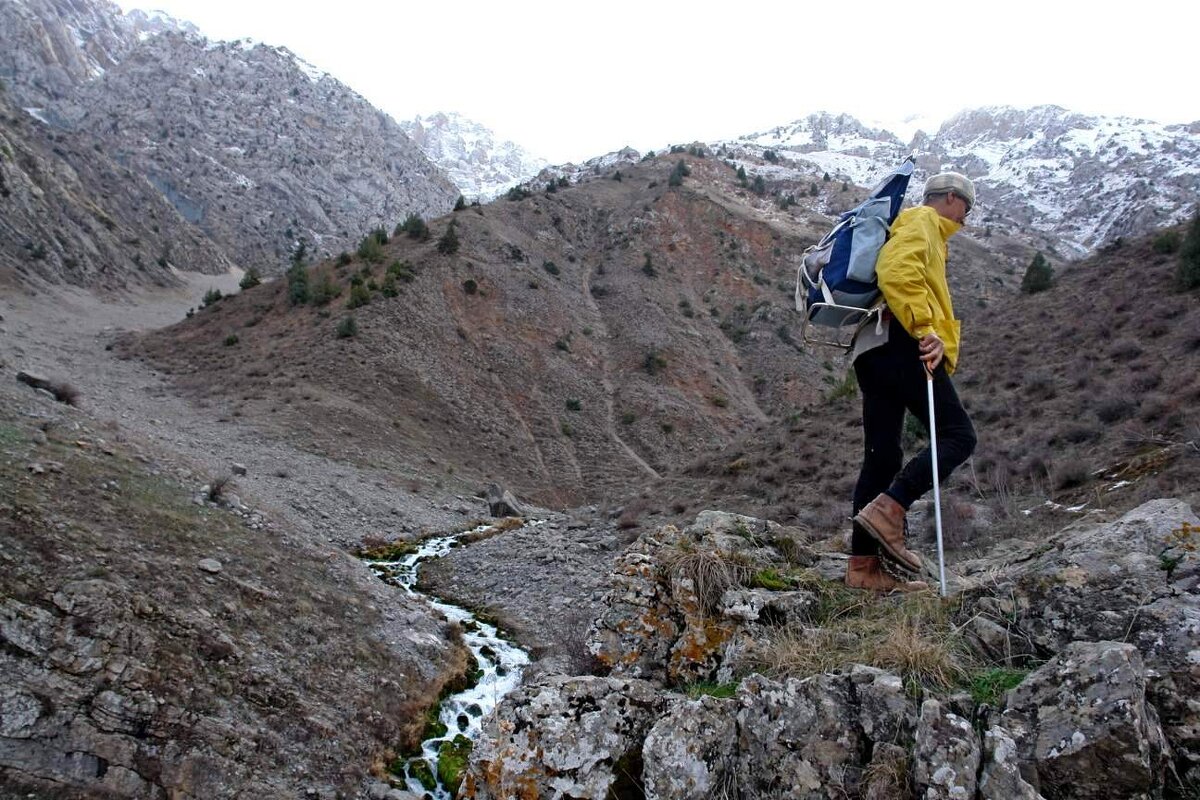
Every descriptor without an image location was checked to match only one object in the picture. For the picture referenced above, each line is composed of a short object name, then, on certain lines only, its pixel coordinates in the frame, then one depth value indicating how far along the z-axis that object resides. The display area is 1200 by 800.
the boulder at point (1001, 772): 2.22
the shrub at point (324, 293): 31.69
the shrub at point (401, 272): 32.88
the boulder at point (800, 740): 2.67
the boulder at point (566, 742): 3.15
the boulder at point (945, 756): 2.30
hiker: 3.81
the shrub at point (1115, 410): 10.95
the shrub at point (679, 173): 58.81
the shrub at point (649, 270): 47.78
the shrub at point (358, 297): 30.25
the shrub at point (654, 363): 36.15
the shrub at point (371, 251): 35.28
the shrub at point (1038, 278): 25.80
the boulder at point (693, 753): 2.86
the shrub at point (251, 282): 38.09
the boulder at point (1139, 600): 2.46
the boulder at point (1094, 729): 2.23
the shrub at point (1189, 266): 17.19
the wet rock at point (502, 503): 19.75
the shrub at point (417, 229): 38.66
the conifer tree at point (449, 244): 36.41
